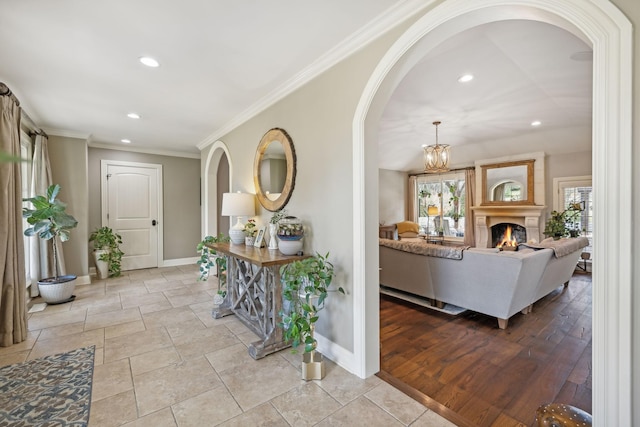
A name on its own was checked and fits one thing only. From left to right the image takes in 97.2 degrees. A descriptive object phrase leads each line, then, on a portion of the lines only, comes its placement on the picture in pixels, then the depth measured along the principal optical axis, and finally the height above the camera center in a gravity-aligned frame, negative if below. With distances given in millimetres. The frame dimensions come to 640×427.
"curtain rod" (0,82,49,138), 2488 +1149
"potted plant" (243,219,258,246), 3205 -248
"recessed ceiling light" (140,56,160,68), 2294 +1257
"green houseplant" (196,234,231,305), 3412 -621
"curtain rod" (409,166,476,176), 6902 +1015
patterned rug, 1667 -1194
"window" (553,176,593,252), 5430 +229
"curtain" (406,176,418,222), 8188 +311
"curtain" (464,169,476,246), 6883 +125
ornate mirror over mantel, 5977 +566
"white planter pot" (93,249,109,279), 4840 -893
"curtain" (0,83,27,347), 2430 -226
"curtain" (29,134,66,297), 3881 -393
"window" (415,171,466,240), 7320 +169
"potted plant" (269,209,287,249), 2771 -178
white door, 5281 +93
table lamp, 3312 +43
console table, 2377 -803
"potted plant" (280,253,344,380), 1976 -656
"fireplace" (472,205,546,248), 5840 -242
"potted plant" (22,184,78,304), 3342 -160
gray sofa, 2748 -722
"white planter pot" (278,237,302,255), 2496 -312
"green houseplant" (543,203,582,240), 5195 -286
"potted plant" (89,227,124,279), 4848 -696
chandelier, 4750 +882
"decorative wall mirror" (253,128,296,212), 2803 +458
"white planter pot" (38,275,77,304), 3541 -964
